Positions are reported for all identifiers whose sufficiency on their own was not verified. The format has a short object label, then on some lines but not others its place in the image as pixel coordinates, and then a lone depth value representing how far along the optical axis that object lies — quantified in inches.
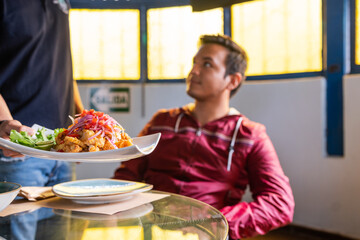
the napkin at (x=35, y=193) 38.0
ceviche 35.5
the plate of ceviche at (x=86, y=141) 29.8
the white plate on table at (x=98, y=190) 35.9
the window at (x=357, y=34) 102.7
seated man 56.6
